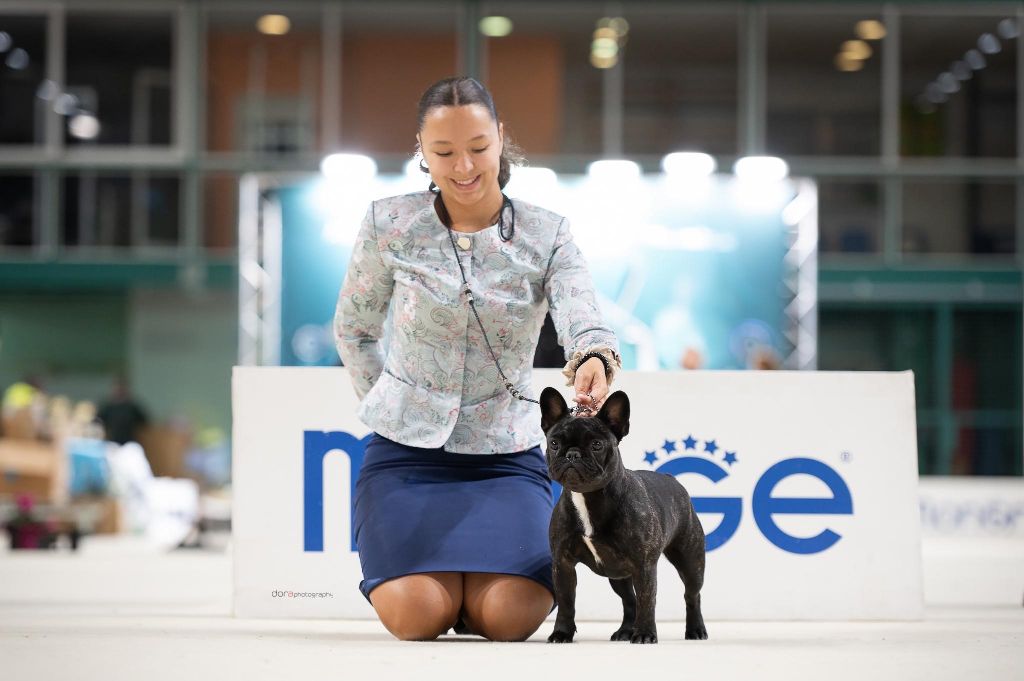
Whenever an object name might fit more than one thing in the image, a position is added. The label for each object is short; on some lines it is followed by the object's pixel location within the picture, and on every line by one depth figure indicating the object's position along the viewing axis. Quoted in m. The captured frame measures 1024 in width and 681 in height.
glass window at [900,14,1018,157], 17.97
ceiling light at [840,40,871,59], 17.91
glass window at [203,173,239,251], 17.81
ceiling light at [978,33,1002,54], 17.89
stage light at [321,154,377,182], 12.66
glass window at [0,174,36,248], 17.92
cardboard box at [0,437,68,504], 13.95
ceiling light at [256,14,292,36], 17.62
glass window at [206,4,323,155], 17.66
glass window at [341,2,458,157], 17.45
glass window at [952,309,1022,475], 17.67
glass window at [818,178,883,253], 18.17
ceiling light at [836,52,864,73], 18.11
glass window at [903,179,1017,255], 18.33
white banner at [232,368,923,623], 5.15
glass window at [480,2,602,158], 17.30
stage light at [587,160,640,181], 12.61
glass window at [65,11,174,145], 18.03
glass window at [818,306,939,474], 18.27
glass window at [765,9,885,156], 17.84
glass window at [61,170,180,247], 17.83
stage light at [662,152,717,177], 12.77
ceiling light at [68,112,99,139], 18.09
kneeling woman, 3.95
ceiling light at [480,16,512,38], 17.33
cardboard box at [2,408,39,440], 13.91
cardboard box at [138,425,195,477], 17.27
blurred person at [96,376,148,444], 16.64
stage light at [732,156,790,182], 12.74
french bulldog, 3.56
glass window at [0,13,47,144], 18.08
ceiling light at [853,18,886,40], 17.62
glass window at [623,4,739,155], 17.67
